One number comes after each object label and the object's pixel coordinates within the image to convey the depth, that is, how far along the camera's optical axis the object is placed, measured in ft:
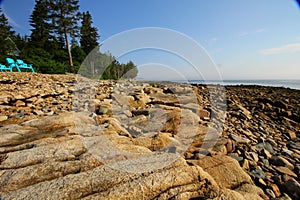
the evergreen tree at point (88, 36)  96.99
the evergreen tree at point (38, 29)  88.94
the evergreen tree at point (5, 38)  69.19
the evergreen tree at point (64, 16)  72.23
